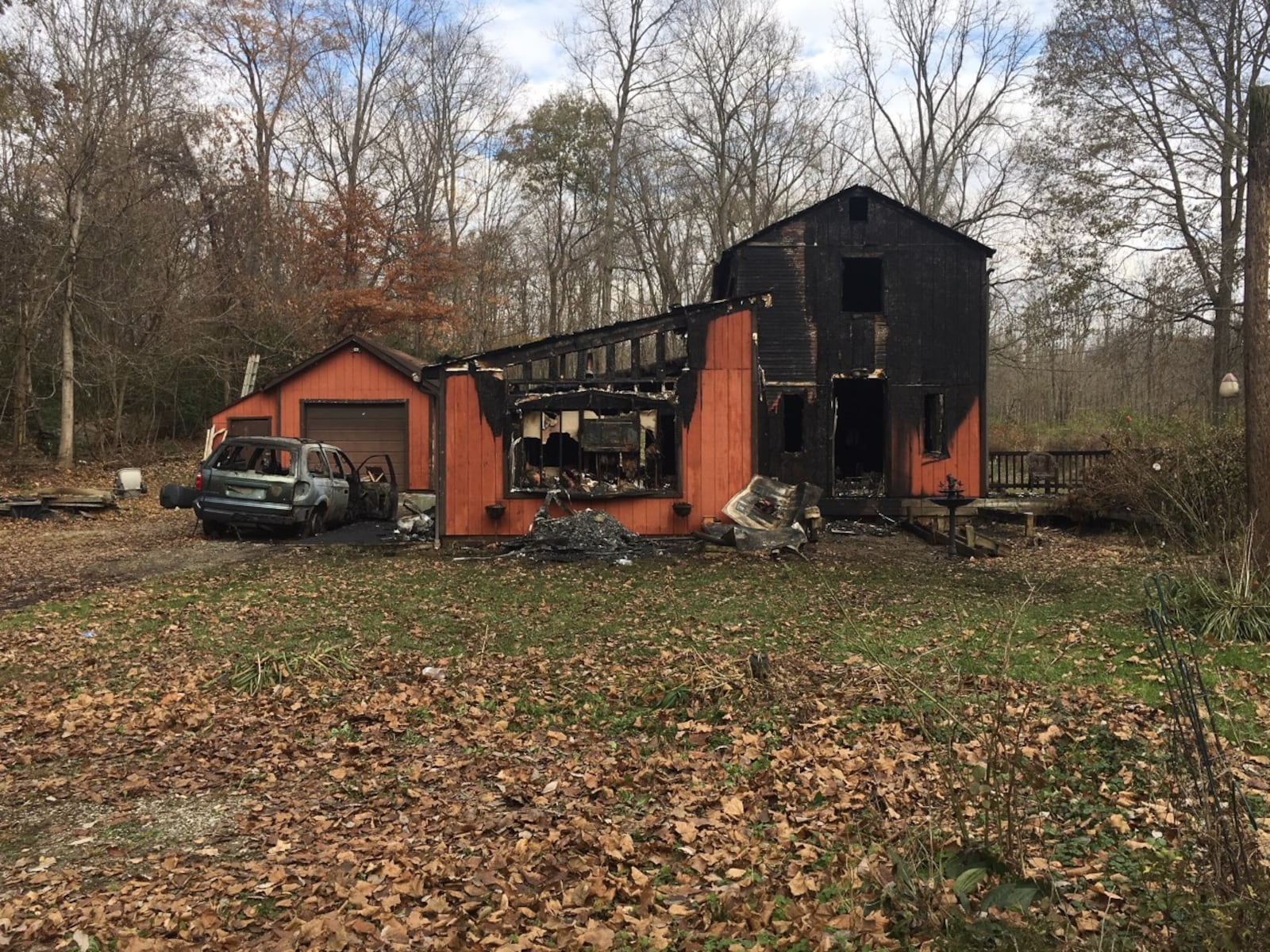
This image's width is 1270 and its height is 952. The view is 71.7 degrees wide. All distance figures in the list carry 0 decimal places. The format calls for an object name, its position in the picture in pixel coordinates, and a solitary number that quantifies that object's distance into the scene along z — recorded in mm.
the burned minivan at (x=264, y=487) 14664
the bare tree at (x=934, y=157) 34125
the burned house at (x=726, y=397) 15047
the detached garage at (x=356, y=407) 21844
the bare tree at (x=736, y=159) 36844
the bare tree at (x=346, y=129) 35688
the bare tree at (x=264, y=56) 33594
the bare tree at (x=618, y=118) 36000
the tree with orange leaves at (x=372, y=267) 32084
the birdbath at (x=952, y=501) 14047
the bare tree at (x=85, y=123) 21641
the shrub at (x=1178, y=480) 9305
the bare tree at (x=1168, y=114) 24188
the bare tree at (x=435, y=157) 37219
